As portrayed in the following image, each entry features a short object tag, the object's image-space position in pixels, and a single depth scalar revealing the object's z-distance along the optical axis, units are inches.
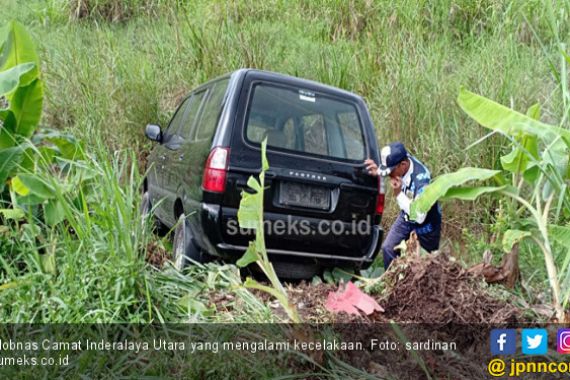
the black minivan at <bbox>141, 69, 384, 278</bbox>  178.2
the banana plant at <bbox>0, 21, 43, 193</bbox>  167.5
